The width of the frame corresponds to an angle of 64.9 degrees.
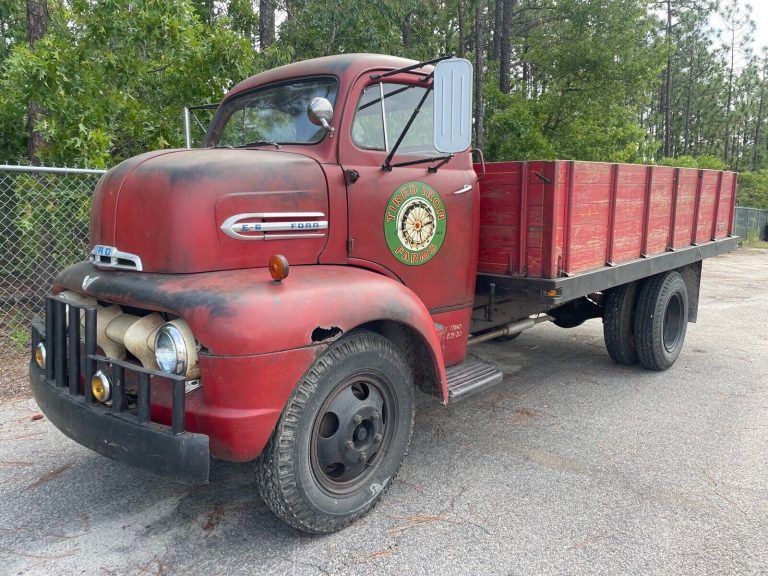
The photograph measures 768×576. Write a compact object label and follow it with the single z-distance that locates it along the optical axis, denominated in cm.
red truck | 248
